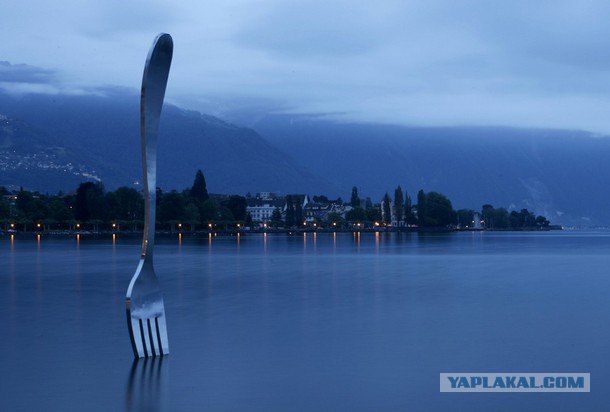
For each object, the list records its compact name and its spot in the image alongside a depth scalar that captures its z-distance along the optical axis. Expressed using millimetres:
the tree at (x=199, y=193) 195875
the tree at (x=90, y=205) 182500
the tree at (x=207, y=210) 189000
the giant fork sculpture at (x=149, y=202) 16438
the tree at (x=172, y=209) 182750
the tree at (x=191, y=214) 183000
